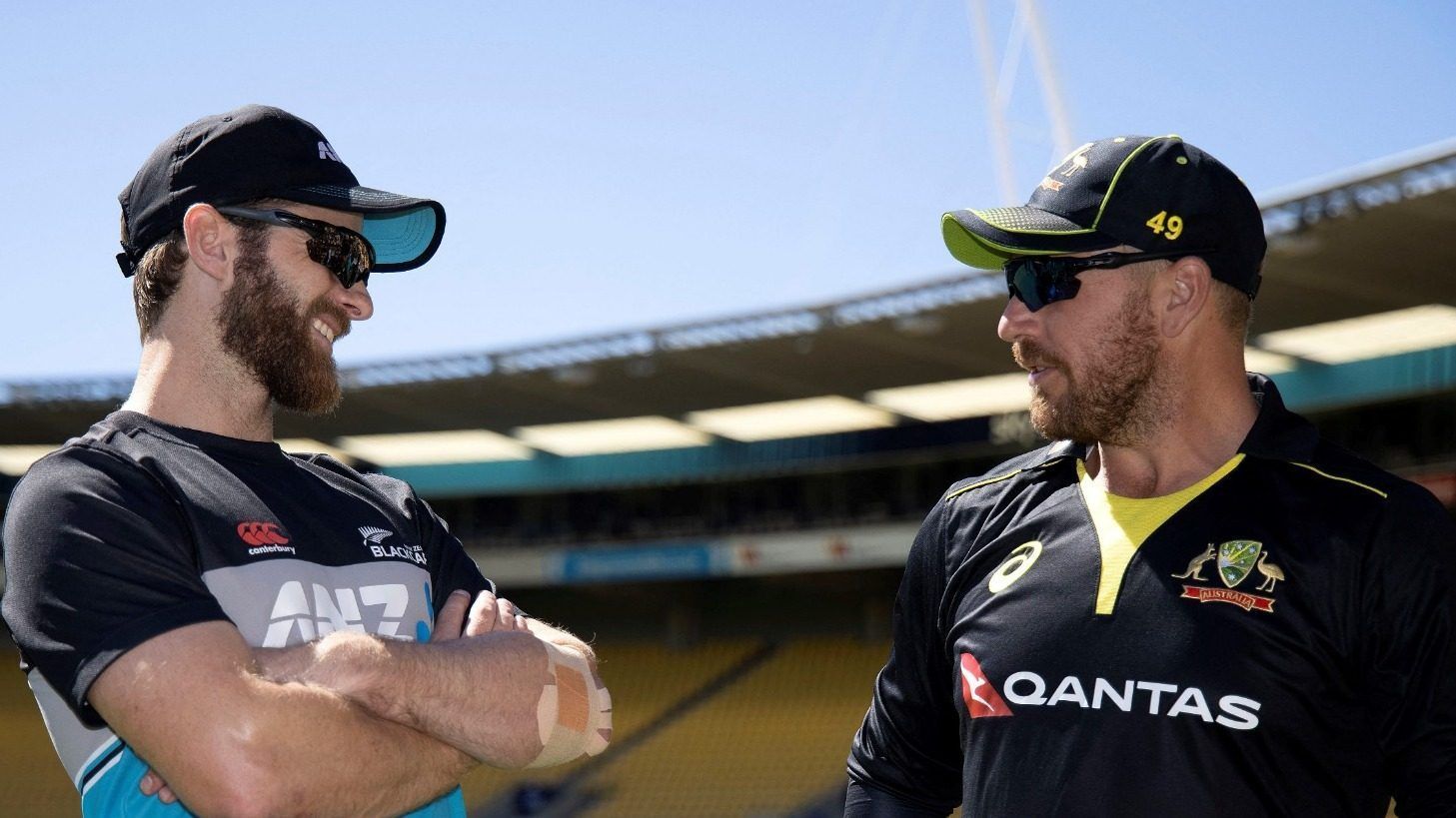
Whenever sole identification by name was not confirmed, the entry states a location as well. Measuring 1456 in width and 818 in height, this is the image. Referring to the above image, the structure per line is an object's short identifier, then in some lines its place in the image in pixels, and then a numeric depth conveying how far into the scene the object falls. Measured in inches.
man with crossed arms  78.2
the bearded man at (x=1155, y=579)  84.4
